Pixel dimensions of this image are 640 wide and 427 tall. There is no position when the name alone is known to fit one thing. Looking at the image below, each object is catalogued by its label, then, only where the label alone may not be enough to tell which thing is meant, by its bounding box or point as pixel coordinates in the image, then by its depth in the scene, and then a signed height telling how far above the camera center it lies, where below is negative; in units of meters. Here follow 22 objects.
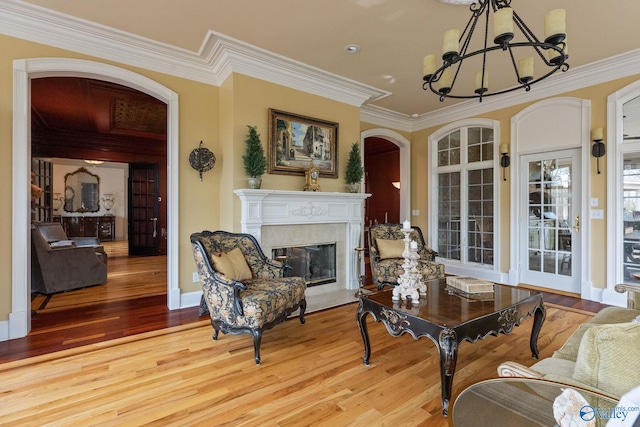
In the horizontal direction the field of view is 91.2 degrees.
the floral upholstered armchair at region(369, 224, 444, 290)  3.99 -0.60
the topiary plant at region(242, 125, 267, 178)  3.65 +0.63
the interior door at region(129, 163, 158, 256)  8.03 +0.09
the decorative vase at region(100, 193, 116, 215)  11.22 +0.41
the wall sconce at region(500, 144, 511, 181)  4.93 +0.83
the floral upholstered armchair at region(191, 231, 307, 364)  2.54 -0.68
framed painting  3.98 +0.91
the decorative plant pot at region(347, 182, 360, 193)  4.63 +0.37
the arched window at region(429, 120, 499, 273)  5.31 +0.35
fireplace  3.71 -0.16
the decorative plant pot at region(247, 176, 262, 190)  3.67 +0.35
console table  10.39 -0.47
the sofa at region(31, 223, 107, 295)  4.27 -0.77
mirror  10.67 +0.73
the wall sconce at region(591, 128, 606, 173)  3.89 +0.84
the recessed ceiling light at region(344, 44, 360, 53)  3.54 +1.87
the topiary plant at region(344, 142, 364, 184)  4.59 +0.65
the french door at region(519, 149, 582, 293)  4.35 -0.13
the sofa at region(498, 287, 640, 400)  1.01 -0.51
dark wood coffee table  1.85 -0.70
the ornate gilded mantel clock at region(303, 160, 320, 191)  4.15 +0.44
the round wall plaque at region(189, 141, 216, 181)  3.80 +0.65
